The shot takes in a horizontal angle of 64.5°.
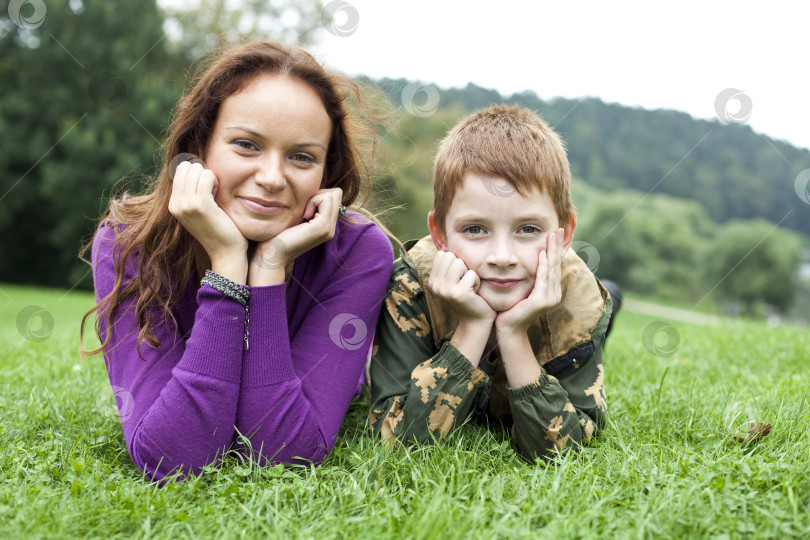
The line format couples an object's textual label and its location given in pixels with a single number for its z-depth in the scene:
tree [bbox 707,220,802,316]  58.03
